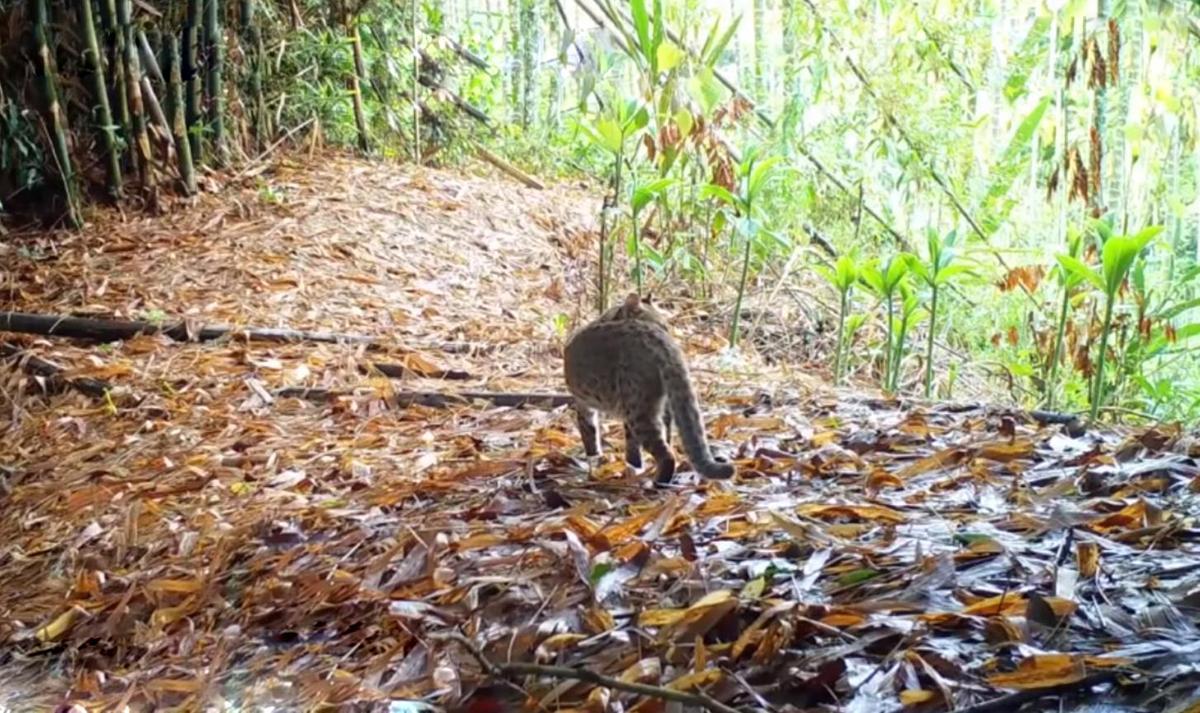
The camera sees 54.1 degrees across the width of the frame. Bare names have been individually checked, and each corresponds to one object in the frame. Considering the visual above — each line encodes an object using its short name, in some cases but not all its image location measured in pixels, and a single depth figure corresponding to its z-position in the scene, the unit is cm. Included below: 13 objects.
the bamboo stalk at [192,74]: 557
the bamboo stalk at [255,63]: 604
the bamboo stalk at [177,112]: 551
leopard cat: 264
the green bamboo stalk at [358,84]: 664
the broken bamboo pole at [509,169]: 708
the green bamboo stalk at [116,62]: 525
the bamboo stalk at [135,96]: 527
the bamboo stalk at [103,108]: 517
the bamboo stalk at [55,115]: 507
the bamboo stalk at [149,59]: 543
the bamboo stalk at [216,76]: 568
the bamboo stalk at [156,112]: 543
